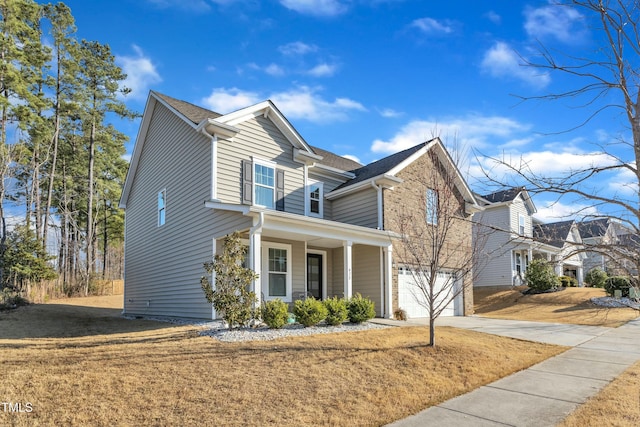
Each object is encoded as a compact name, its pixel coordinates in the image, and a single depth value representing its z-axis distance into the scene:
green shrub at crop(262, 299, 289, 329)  10.06
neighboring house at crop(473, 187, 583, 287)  27.55
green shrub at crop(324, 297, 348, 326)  11.08
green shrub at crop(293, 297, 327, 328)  10.55
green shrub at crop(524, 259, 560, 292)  24.11
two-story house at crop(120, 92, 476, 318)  12.98
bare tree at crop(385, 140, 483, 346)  9.20
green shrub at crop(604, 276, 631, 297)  19.95
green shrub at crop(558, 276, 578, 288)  26.80
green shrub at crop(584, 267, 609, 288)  25.89
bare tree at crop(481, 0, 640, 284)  3.71
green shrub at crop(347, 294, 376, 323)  11.66
